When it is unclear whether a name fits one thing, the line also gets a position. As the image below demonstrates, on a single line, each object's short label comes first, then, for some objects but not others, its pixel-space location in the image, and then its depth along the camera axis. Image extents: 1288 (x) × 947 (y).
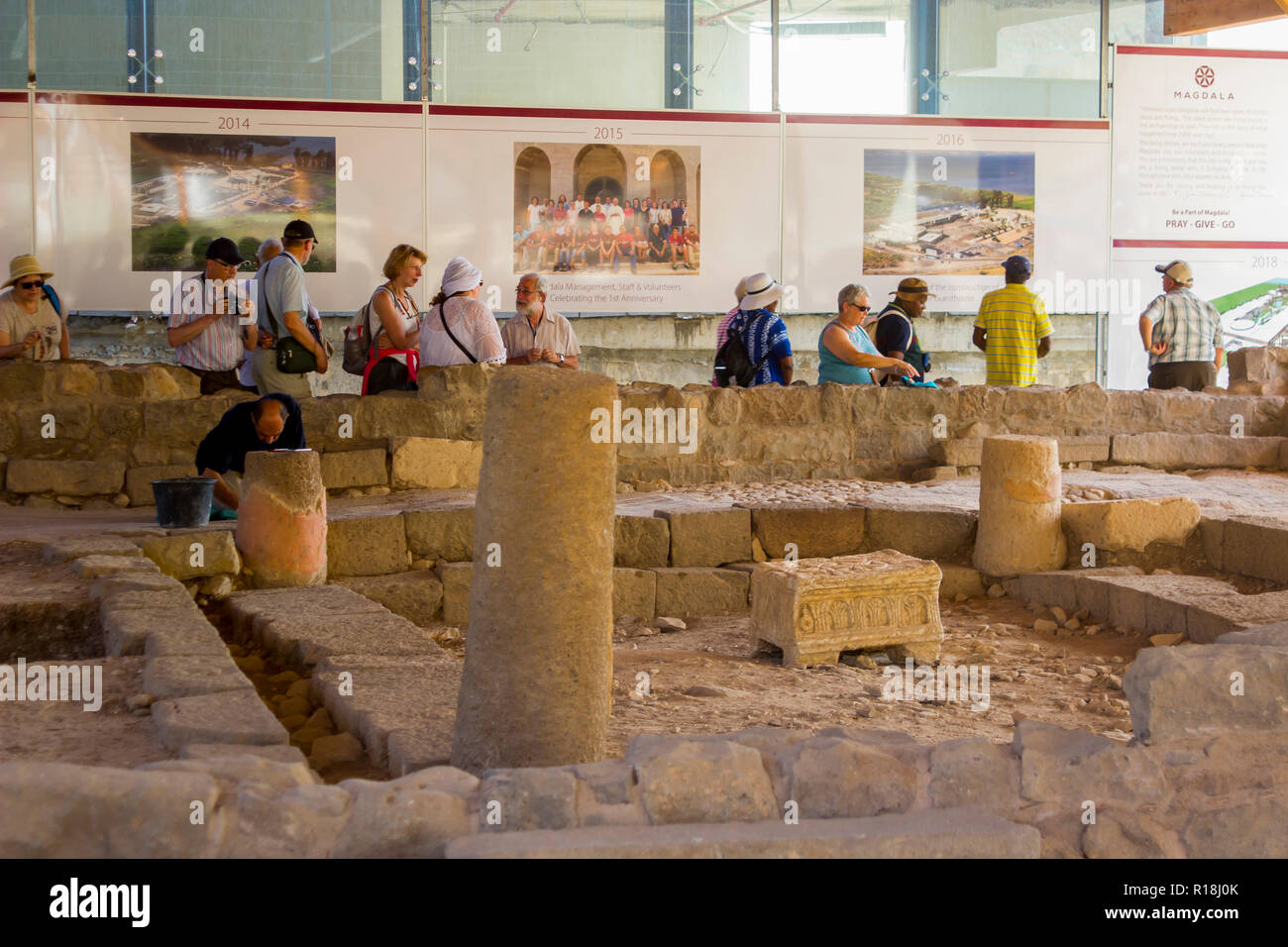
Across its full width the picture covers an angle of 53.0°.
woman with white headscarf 9.24
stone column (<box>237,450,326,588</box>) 7.56
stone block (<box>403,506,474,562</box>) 8.51
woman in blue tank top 10.73
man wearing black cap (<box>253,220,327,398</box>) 9.02
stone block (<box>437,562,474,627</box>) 8.35
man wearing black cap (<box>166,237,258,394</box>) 9.21
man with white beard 9.99
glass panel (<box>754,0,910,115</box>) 12.33
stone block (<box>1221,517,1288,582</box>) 8.12
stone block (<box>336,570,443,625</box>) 8.16
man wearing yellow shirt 11.17
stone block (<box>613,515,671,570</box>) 8.81
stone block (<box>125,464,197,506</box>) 9.58
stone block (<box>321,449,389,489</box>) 9.58
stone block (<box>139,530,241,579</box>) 7.41
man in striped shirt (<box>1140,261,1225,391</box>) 11.91
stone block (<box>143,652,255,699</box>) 4.65
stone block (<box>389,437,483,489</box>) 9.72
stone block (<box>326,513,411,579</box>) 8.27
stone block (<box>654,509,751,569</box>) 8.91
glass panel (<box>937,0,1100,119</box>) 12.65
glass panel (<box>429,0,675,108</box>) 11.80
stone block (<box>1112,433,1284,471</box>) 11.30
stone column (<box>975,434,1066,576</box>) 8.76
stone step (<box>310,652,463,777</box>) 4.40
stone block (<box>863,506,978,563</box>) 9.22
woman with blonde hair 9.30
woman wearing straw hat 9.70
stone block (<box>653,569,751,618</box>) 8.77
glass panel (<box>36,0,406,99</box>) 11.12
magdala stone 7.21
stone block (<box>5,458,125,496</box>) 9.38
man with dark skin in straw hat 11.00
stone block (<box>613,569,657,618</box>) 8.62
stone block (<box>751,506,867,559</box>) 9.09
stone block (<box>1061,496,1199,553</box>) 8.76
